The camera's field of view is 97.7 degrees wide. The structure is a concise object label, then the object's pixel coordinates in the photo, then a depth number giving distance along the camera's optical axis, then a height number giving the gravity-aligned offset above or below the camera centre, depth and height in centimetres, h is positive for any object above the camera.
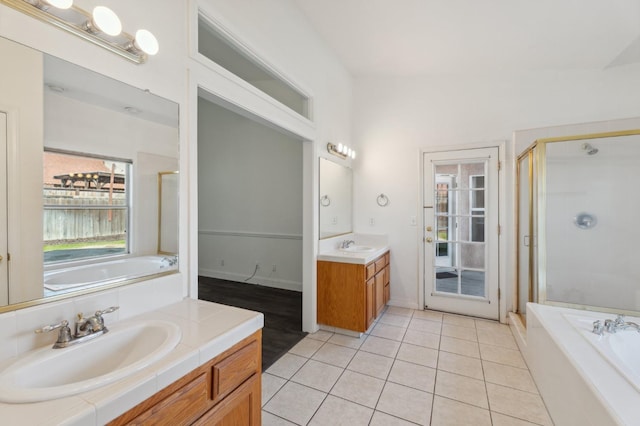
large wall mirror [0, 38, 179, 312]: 97 +14
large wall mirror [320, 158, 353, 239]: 312 +18
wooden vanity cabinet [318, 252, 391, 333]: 276 -83
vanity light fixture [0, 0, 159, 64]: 99 +74
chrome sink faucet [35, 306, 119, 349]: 97 -43
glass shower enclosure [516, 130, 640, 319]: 255 -7
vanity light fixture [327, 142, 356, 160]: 321 +77
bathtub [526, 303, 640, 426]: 120 -79
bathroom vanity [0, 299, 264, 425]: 69 -51
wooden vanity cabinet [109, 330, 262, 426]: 85 -65
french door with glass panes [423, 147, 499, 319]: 327 -22
